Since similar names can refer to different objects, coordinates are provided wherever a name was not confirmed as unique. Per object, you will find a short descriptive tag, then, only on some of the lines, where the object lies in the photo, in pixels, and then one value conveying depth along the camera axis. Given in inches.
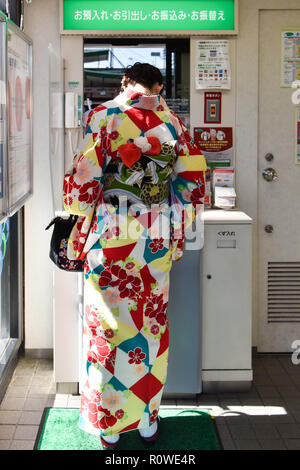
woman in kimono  120.7
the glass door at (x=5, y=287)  160.6
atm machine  149.7
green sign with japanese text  166.4
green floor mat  128.6
